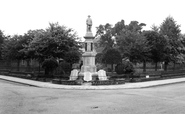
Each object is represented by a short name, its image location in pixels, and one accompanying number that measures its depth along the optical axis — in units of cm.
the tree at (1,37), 4592
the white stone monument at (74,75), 2182
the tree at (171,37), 3503
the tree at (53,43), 2536
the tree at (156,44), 3281
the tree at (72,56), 2597
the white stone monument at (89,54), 2236
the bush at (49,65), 2446
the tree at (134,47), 3053
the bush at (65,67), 2572
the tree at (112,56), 2690
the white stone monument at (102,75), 2150
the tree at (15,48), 3390
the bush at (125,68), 2434
